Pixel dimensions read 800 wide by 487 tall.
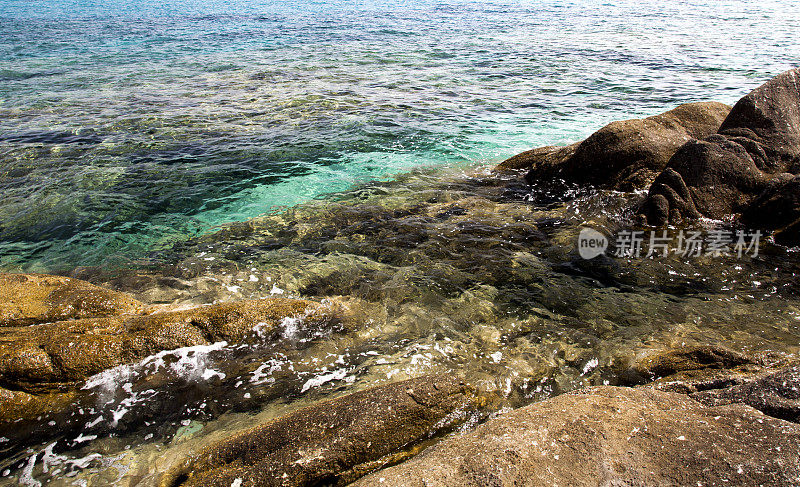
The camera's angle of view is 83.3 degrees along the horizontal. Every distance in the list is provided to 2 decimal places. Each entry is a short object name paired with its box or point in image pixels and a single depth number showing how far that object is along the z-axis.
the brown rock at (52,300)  4.49
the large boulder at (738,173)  6.66
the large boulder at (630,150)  7.86
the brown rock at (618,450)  2.33
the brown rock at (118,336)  3.76
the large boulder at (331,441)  2.89
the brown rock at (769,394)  2.72
